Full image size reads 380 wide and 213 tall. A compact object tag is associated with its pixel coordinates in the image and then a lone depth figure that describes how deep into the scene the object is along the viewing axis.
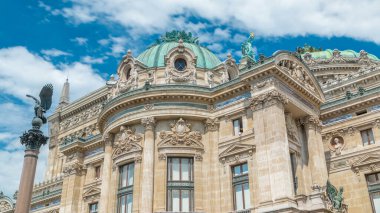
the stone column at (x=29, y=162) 21.86
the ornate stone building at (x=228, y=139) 31.14
